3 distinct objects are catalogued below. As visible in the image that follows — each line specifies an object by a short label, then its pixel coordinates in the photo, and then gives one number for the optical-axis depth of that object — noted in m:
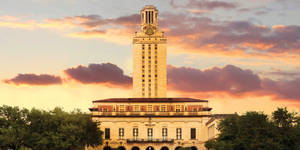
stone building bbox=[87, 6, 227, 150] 177.25
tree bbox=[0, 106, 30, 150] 138.75
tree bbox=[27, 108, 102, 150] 147.12
